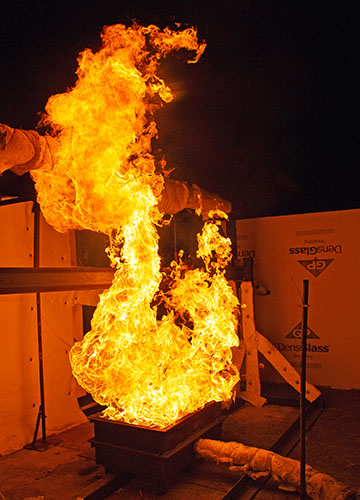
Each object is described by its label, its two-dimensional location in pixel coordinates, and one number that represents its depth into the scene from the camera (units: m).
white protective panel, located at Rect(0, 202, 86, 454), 5.92
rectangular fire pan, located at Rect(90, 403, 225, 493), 4.42
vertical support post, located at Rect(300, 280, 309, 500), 3.40
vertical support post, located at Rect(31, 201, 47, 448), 5.97
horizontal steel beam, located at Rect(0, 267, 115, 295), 3.59
